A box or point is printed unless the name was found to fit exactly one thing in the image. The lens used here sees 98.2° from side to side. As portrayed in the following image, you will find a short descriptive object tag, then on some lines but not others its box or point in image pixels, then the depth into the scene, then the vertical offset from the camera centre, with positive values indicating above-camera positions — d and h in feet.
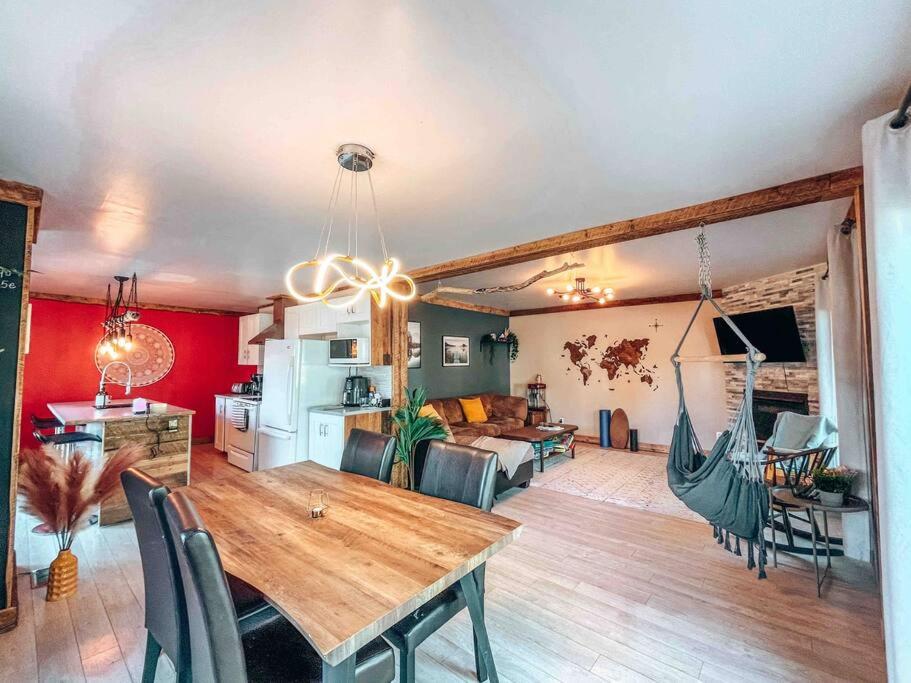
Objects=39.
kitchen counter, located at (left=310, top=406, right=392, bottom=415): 13.98 -1.71
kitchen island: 11.52 -2.33
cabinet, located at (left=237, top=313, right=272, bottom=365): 20.45 +1.57
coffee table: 16.79 -3.15
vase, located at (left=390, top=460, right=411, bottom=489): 14.60 -4.12
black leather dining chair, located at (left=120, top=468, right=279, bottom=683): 4.21 -2.68
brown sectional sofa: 18.61 -2.86
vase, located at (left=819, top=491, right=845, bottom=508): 8.15 -2.79
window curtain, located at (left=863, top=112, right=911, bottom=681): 4.56 +0.02
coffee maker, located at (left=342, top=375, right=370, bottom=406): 15.51 -1.10
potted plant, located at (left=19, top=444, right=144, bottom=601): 7.89 -2.76
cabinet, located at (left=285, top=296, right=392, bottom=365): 15.11 +1.61
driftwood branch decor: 12.82 +2.97
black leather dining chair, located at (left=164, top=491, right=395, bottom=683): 3.22 -2.45
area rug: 13.37 -4.62
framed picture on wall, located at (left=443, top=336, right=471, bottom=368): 21.70 +0.67
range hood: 18.49 +2.11
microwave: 14.76 +0.46
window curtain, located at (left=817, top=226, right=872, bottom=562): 8.85 -0.10
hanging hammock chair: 8.14 -2.52
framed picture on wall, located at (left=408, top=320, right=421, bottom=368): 19.61 +0.96
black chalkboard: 6.92 +0.44
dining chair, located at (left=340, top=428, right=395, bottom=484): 7.92 -1.90
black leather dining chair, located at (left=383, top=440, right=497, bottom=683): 4.61 -2.17
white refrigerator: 14.65 -1.13
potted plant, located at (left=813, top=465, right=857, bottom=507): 8.17 -2.51
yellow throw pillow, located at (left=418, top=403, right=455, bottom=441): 15.23 -1.98
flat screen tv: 14.25 +1.21
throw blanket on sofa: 13.52 -3.09
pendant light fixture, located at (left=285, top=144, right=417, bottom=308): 6.11 +1.61
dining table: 3.53 -2.21
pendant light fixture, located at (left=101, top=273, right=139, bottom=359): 14.95 +1.34
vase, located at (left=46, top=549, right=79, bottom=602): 7.76 -4.27
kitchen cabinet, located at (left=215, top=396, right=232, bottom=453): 19.81 -2.92
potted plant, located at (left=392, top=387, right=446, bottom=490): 14.35 -2.54
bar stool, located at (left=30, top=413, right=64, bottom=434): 13.63 -2.17
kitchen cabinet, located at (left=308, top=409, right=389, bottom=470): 13.57 -2.37
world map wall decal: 21.42 +0.34
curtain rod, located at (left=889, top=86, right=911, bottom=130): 4.31 +2.91
